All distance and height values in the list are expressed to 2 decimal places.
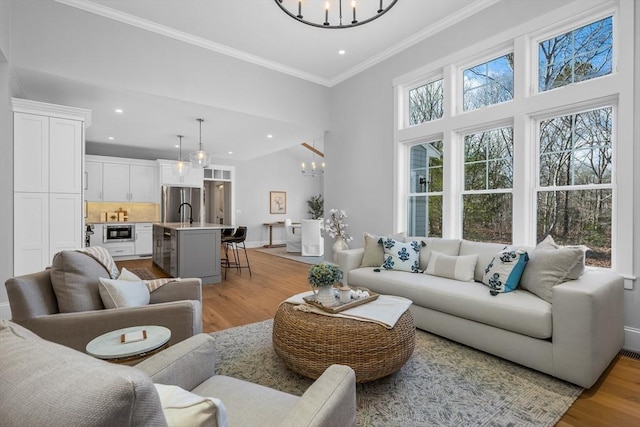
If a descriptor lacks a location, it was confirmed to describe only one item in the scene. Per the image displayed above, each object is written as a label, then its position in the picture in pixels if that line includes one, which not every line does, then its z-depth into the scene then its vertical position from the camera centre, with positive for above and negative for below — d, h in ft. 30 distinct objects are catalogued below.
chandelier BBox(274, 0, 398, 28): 11.59 +8.01
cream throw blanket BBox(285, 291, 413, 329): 6.86 -2.39
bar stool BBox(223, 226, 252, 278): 18.84 -1.69
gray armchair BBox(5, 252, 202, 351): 5.60 -2.03
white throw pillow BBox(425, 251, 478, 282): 10.12 -1.90
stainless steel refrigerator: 26.89 +0.65
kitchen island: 15.97 -2.22
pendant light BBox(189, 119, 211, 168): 17.26 +3.01
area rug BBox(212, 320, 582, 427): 5.83 -3.92
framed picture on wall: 35.03 +1.07
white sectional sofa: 6.69 -2.69
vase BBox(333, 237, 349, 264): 16.98 -1.90
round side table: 4.63 -2.17
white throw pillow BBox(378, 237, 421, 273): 11.69 -1.74
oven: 24.17 -1.77
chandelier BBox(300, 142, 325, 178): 33.46 +5.94
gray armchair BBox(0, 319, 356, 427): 1.46 -0.91
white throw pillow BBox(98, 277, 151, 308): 6.34 -1.77
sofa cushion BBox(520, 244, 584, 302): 7.75 -1.51
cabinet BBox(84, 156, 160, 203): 24.17 +2.57
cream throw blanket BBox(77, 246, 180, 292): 6.96 -1.22
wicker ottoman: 6.33 -2.89
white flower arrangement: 17.62 -0.88
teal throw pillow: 8.63 -1.72
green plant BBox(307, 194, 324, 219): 36.99 +0.62
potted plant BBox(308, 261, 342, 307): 7.51 -1.70
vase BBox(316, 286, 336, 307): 7.61 -2.15
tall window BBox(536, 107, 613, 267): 9.43 +0.99
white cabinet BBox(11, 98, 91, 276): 11.41 +1.15
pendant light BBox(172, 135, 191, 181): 20.92 +3.08
